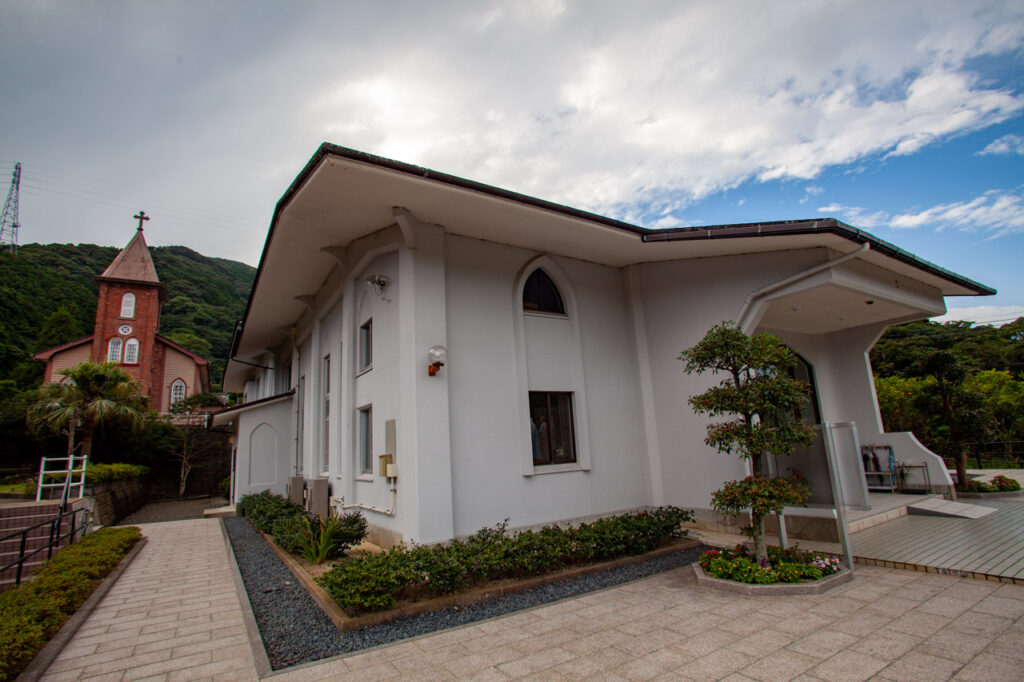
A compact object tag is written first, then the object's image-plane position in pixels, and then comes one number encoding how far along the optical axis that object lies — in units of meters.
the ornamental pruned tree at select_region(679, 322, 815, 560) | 5.46
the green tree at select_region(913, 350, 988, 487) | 10.69
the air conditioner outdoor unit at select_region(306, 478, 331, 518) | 8.99
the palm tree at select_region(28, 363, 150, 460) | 17.64
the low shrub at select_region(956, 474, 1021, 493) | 10.63
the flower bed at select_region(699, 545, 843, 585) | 5.25
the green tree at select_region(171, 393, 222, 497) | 24.28
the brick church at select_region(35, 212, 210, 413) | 32.97
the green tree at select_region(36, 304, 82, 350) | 36.75
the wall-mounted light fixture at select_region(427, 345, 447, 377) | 7.00
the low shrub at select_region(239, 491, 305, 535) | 10.40
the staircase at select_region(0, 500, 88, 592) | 9.62
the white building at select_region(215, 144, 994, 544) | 7.02
